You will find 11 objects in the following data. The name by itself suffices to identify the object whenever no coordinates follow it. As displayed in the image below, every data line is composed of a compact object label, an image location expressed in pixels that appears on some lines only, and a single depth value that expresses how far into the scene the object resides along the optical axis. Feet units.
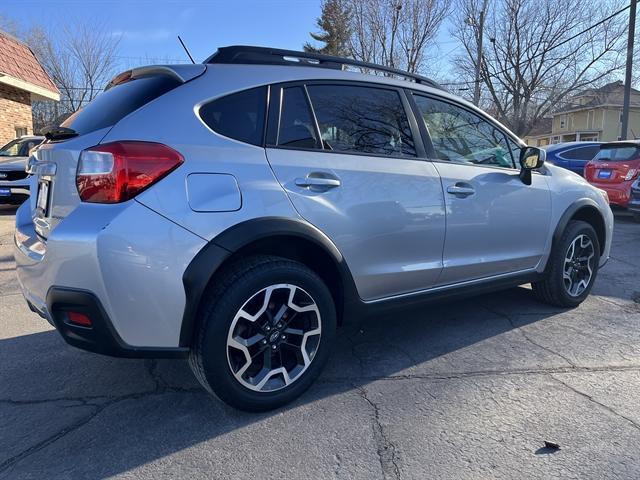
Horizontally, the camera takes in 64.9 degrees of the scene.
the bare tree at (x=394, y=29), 92.48
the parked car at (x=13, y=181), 33.99
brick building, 48.55
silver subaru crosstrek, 7.60
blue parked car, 42.80
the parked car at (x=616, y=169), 34.35
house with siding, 119.65
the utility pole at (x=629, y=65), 57.52
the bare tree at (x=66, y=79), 102.94
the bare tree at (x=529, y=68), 95.61
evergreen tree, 101.91
